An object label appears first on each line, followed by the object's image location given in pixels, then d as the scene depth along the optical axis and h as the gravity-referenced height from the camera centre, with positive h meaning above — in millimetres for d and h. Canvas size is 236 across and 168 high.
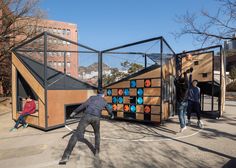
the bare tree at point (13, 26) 15977 +4479
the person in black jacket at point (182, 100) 7337 -678
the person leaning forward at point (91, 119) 4582 -881
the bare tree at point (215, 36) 7642 +1821
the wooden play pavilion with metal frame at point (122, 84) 8016 -144
